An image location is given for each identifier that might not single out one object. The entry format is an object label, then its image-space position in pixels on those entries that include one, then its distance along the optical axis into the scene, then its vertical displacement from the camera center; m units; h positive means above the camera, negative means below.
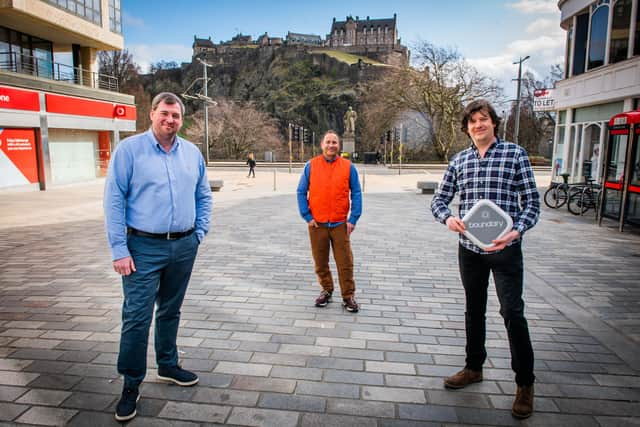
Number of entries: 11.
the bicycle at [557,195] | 13.32 -1.23
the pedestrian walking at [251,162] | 26.62 -0.78
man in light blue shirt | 2.78 -0.46
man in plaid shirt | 2.85 -0.37
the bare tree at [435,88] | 39.78 +5.33
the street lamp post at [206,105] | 25.94 +2.61
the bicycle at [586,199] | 12.12 -1.19
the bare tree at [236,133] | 53.66 +1.72
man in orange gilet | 4.55 -0.56
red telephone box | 9.46 -0.53
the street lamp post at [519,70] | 31.95 +5.54
